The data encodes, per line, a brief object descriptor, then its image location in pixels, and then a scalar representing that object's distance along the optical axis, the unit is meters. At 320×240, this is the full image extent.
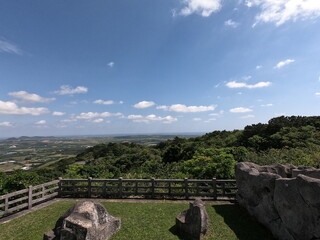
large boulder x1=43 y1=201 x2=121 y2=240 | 5.43
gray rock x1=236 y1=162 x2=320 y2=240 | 5.16
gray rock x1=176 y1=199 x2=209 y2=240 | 6.33
